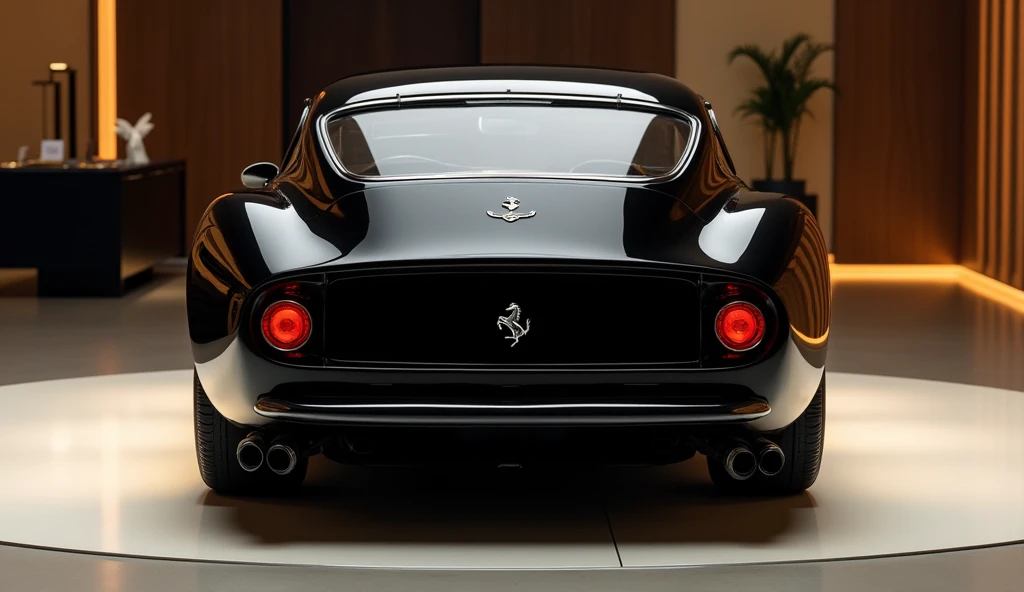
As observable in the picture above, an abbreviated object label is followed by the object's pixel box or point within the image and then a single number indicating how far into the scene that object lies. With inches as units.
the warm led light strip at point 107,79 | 533.3
